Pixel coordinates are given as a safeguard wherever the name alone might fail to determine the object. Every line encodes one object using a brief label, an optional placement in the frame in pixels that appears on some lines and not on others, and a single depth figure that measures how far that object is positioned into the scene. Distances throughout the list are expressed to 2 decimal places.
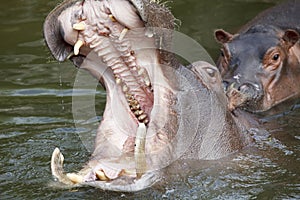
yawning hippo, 6.77
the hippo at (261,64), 11.65
